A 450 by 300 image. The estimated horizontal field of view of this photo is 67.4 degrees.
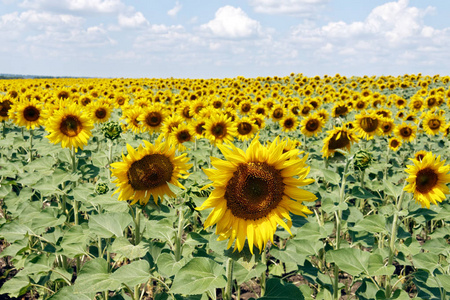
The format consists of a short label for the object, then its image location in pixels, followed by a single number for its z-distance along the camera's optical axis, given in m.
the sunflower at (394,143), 7.23
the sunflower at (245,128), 6.37
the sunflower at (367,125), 6.45
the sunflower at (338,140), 4.35
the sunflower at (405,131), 7.64
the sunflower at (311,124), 6.77
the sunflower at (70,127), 3.88
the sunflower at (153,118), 6.19
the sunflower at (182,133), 5.97
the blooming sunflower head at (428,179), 3.12
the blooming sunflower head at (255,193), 1.79
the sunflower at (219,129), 5.57
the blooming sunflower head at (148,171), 2.47
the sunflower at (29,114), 5.47
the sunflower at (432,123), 8.36
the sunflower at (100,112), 6.97
